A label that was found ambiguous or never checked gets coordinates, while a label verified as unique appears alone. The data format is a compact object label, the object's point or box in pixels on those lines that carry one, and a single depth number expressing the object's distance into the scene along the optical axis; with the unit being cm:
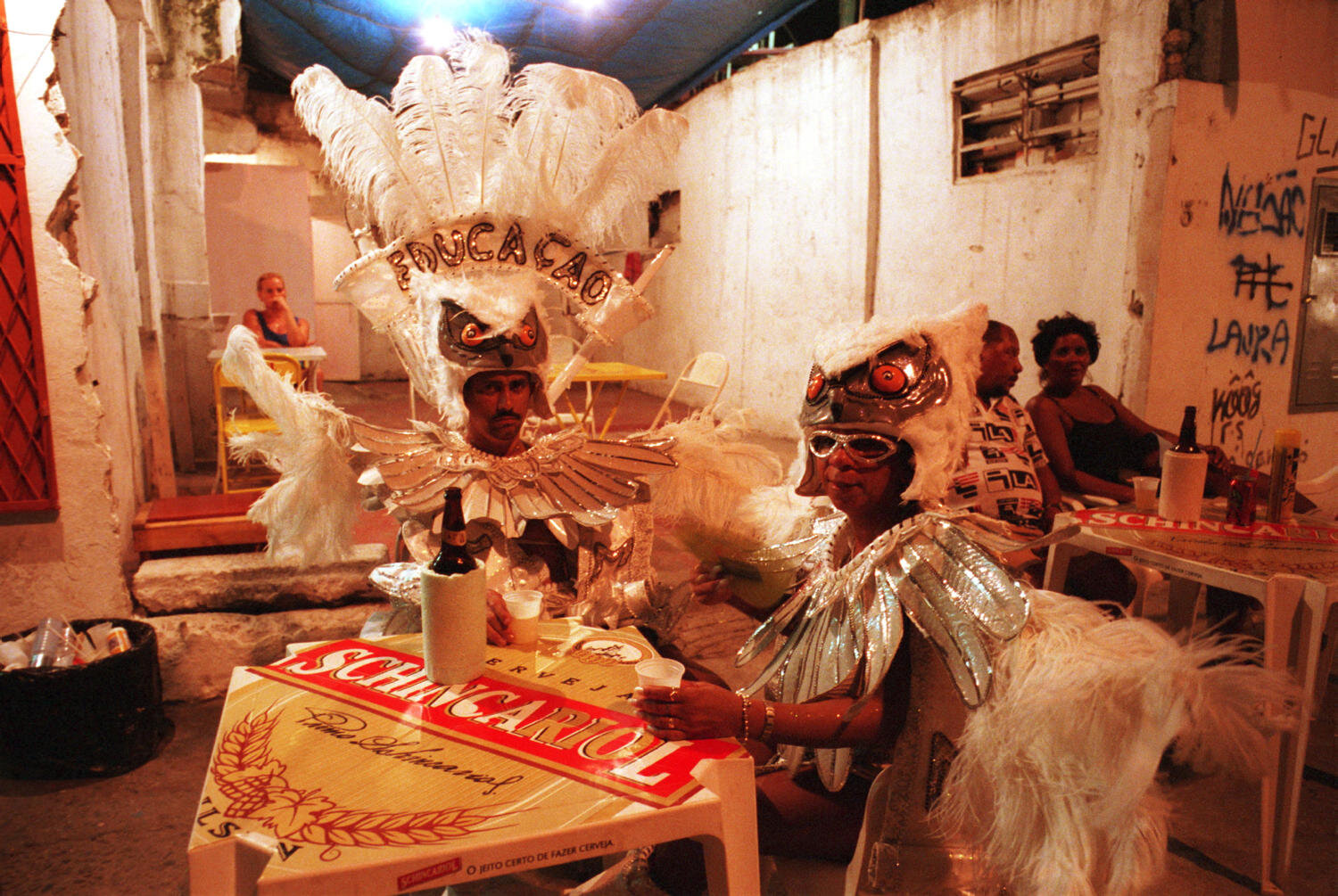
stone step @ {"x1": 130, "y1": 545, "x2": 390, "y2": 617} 369
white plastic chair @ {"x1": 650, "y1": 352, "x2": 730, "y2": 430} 641
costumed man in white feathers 256
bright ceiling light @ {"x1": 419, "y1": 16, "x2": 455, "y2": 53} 706
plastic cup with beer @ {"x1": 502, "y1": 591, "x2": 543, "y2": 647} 211
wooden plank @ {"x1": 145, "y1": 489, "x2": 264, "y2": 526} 393
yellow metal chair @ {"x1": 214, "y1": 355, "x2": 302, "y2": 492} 542
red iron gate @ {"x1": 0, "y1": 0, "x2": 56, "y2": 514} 311
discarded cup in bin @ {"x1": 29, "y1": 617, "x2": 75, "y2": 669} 308
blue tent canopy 688
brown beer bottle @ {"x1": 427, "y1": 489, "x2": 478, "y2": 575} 176
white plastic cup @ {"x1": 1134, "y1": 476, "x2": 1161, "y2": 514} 335
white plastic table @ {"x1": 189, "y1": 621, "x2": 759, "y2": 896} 129
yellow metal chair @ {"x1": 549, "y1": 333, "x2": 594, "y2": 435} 734
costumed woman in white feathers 132
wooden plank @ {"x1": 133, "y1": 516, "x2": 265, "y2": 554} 384
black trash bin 301
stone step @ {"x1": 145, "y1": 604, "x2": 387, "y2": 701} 367
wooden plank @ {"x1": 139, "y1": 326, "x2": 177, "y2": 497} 529
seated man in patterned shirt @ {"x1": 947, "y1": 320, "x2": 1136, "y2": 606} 354
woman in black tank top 413
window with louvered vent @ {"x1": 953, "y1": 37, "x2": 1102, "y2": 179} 554
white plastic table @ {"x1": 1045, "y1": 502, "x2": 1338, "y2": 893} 252
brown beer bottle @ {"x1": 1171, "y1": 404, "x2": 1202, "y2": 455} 315
